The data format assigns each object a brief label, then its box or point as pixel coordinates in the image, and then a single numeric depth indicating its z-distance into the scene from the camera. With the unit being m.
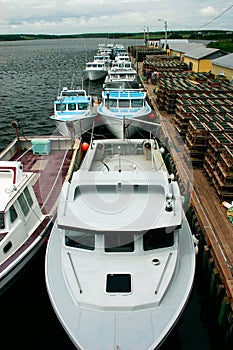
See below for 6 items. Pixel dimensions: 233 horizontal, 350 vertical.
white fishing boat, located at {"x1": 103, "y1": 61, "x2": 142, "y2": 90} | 34.87
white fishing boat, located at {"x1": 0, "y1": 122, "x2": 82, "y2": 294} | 8.37
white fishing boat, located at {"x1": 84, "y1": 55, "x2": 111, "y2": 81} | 51.50
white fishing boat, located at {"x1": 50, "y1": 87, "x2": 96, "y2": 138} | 22.17
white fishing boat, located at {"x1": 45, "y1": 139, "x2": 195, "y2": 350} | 6.30
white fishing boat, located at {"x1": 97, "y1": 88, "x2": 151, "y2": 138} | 20.64
